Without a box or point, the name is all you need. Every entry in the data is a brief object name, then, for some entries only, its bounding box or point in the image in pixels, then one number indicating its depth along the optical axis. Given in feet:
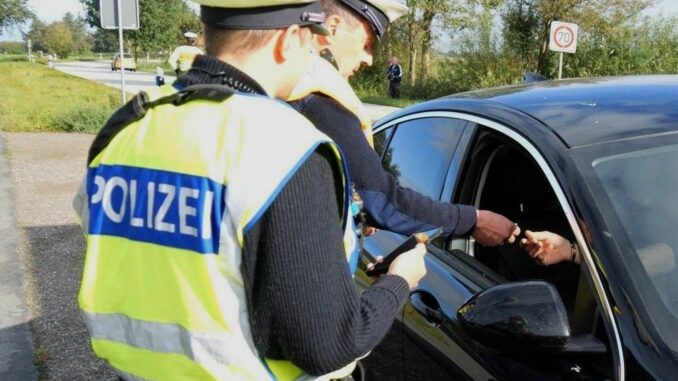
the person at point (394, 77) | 76.07
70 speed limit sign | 35.12
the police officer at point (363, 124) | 6.36
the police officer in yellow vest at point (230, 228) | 3.82
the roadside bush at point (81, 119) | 44.14
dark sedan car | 5.18
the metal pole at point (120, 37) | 30.98
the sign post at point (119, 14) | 31.12
